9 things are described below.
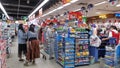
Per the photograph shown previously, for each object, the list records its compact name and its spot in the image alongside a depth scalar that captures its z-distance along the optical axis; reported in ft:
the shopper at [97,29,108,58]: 12.75
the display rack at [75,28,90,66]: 10.53
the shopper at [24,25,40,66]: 11.07
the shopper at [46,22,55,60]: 12.97
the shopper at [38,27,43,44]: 19.51
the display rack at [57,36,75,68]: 10.10
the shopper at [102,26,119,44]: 11.31
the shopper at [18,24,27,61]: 11.96
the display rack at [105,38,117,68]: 8.45
